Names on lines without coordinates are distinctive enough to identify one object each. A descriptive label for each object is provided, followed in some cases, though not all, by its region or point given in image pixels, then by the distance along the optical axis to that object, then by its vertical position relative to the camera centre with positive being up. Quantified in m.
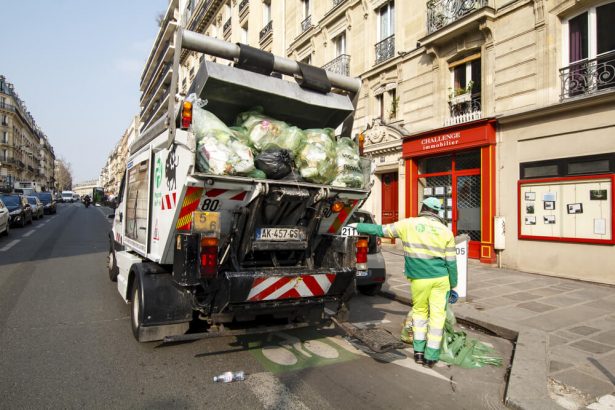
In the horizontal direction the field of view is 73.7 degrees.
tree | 138.88 +12.16
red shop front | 10.55 +1.00
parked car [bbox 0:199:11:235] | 13.92 -0.34
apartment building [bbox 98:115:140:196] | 90.28 +15.00
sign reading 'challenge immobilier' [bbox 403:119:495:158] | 10.52 +2.00
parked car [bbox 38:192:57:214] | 30.21 +0.59
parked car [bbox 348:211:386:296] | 6.80 -0.95
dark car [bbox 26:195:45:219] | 23.55 +0.17
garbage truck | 3.59 -0.09
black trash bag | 3.83 +0.44
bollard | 6.31 -0.82
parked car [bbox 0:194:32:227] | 17.77 +0.09
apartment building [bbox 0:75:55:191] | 76.94 +14.53
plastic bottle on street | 3.47 -1.43
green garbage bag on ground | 4.15 -1.49
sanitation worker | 3.99 -0.64
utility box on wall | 10.23 -0.57
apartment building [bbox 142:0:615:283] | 8.62 +2.31
